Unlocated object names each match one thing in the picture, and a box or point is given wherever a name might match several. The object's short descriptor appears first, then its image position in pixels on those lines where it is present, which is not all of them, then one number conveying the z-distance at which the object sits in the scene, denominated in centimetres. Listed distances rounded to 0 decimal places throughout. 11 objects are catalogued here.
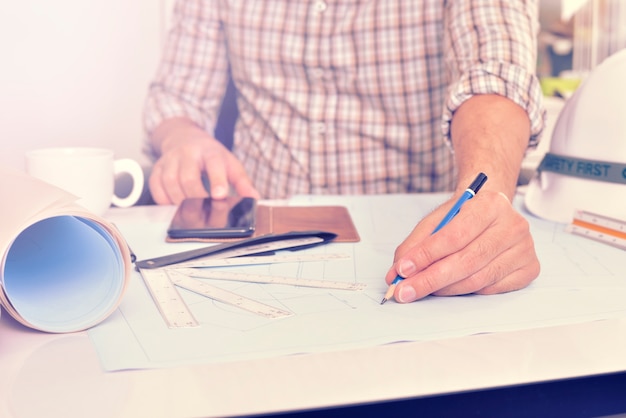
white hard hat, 80
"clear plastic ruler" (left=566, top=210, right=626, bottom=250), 76
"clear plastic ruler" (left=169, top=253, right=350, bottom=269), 67
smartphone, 79
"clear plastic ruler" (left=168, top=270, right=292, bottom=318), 55
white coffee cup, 84
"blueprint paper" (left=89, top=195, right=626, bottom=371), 49
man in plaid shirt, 94
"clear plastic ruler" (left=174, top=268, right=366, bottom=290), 62
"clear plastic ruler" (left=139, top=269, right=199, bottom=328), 53
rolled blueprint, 50
